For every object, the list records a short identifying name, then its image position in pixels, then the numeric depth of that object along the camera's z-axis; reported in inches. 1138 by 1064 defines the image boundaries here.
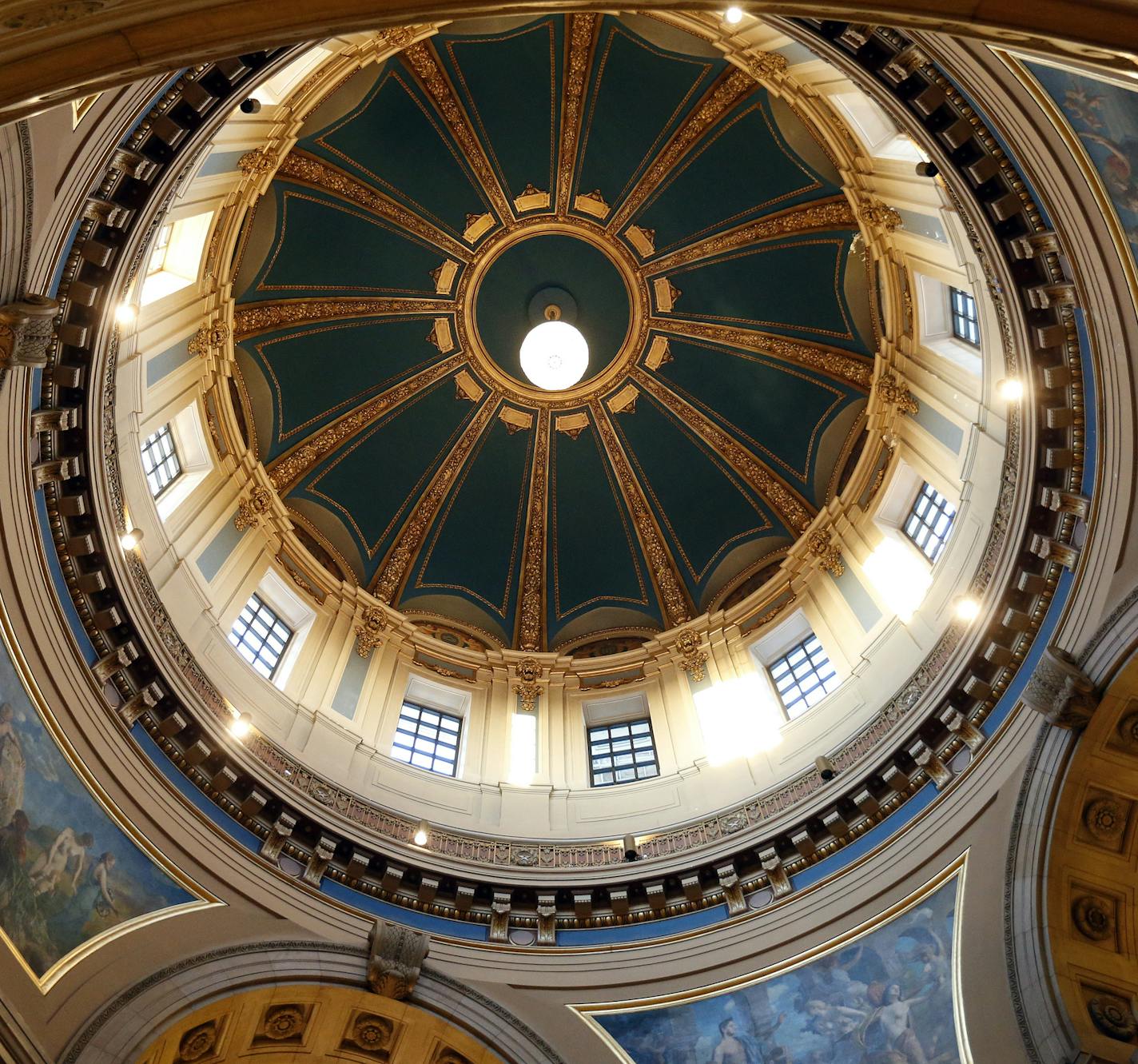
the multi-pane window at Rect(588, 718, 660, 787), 830.5
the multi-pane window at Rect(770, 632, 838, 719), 808.9
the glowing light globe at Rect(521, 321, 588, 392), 1173.1
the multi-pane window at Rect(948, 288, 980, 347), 779.4
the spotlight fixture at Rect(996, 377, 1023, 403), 603.2
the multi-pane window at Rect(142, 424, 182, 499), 762.8
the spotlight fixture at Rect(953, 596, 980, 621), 642.8
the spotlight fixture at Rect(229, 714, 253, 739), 669.3
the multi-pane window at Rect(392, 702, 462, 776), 823.1
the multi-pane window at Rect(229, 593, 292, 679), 797.2
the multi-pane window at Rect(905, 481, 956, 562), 767.1
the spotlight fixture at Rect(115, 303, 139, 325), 604.0
